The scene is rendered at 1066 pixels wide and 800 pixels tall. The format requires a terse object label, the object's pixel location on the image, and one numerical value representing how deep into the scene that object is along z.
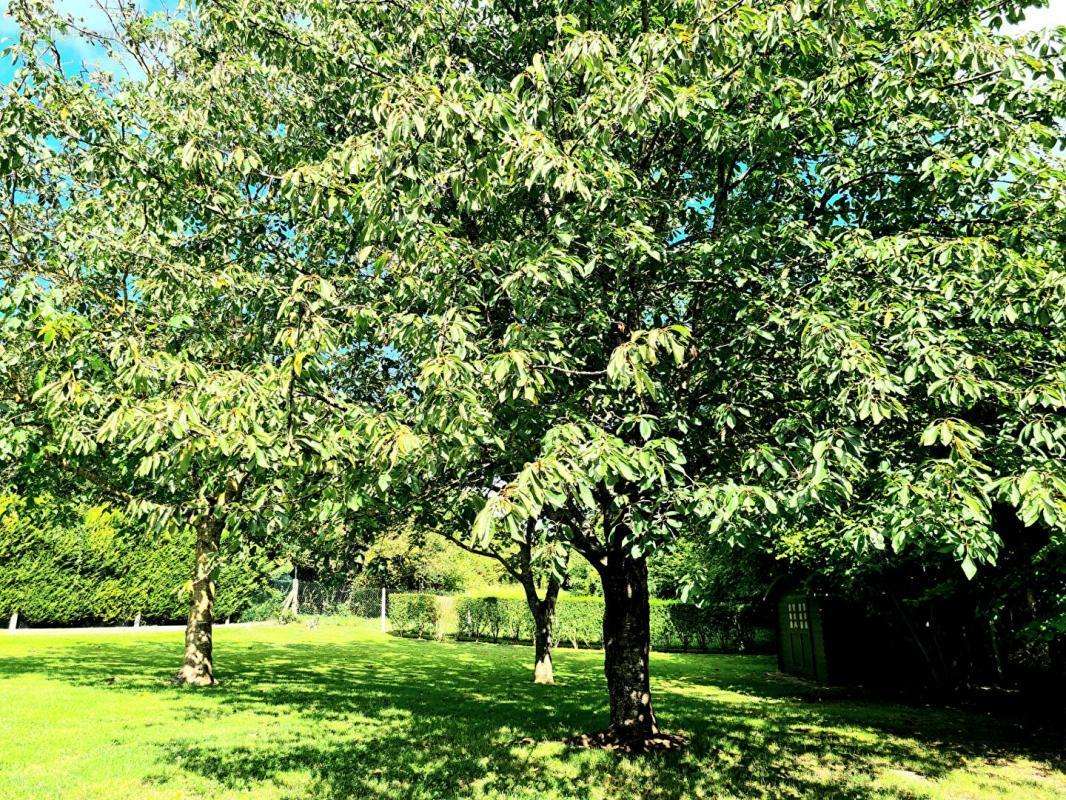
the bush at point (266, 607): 34.41
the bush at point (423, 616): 32.41
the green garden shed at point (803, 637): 17.19
